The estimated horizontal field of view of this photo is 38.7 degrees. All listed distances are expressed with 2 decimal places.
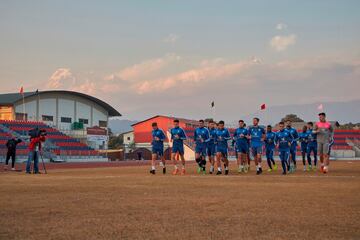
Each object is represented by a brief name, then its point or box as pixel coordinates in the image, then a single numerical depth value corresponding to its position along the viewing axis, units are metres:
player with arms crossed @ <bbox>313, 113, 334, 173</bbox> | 22.92
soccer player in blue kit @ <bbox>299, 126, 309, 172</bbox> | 28.09
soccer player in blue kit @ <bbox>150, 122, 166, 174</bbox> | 23.30
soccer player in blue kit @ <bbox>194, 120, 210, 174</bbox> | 23.62
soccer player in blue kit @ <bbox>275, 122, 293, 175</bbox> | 22.73
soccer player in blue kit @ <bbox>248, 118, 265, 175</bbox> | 24.16
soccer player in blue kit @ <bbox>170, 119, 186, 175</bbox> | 22.86
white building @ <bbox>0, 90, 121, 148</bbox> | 67.06
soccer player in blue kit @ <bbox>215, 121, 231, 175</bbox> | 22.50
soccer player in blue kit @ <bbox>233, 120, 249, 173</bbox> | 23.92
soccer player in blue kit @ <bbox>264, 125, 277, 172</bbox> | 24.23
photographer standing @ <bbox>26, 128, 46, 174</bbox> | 24.09
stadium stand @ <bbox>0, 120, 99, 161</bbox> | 48.45
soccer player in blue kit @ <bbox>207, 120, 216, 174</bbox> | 23.48
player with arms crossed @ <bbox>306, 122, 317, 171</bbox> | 27.50
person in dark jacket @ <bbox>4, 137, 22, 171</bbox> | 27.08
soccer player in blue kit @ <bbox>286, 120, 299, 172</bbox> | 23.85
